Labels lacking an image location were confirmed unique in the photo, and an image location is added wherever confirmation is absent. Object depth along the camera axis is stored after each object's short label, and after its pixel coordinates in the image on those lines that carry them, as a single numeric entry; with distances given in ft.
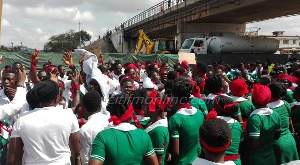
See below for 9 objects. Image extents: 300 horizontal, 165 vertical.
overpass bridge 53.92
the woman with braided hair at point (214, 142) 5.58
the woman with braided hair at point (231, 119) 7.86
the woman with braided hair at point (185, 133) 8.12
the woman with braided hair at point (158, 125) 7.45
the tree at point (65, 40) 199.77
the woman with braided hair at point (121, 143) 6.15
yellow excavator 61.70
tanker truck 53.84
